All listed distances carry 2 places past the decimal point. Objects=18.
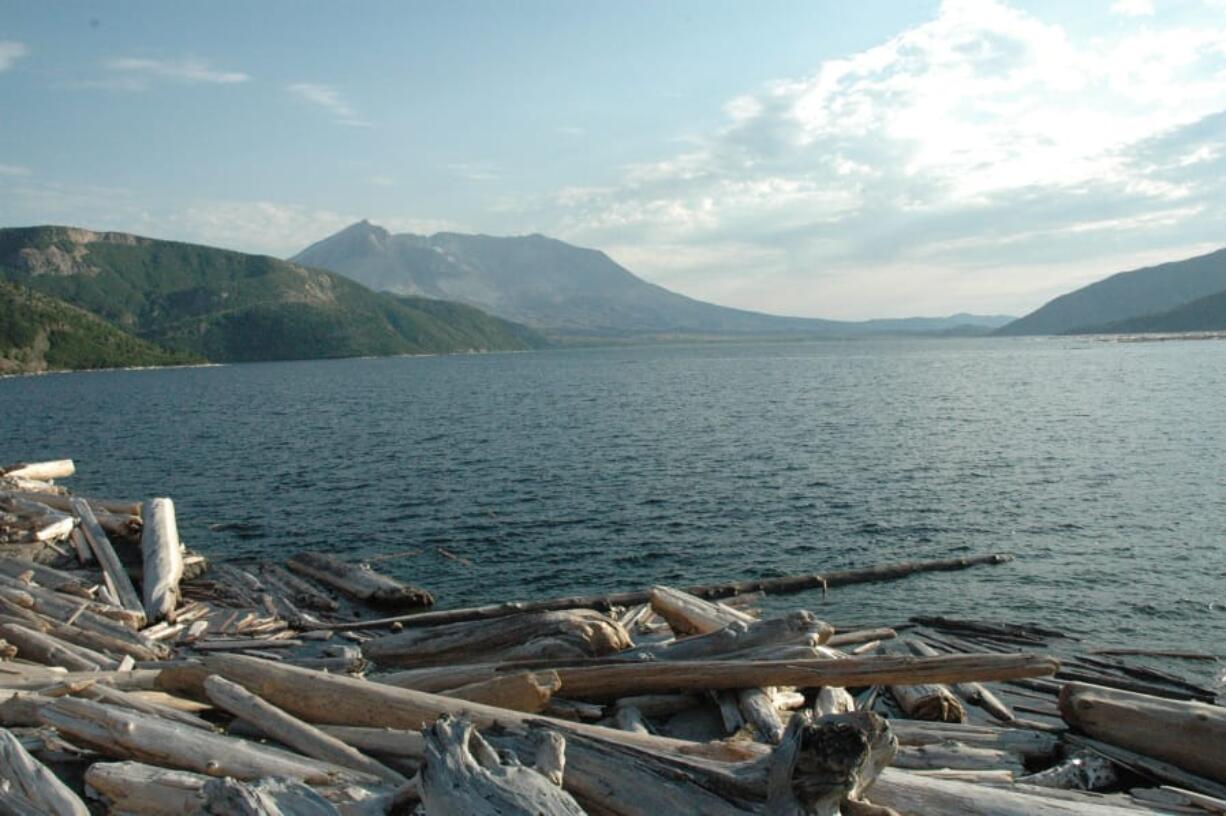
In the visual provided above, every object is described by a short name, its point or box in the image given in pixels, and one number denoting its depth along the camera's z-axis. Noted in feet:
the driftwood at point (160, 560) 73.77
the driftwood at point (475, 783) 20.79
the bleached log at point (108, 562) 74.08
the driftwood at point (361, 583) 88.22
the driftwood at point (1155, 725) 32.32
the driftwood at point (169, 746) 27.89
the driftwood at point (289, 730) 28.91
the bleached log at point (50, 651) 50.06
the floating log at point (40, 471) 121.70
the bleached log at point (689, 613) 52.44
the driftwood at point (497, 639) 41.98
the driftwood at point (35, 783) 25.71
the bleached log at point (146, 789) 26.08
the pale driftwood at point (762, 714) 33.17
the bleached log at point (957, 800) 24.50
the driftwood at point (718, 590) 73.72
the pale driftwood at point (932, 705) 44.06
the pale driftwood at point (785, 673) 36.55
